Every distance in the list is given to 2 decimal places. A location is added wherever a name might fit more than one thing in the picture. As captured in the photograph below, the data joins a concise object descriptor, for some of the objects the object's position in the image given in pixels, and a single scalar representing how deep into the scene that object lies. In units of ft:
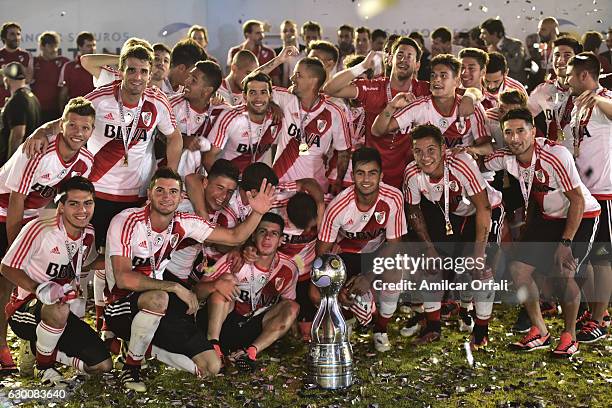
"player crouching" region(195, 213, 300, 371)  34.27
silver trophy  30.73
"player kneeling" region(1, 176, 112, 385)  31.14
